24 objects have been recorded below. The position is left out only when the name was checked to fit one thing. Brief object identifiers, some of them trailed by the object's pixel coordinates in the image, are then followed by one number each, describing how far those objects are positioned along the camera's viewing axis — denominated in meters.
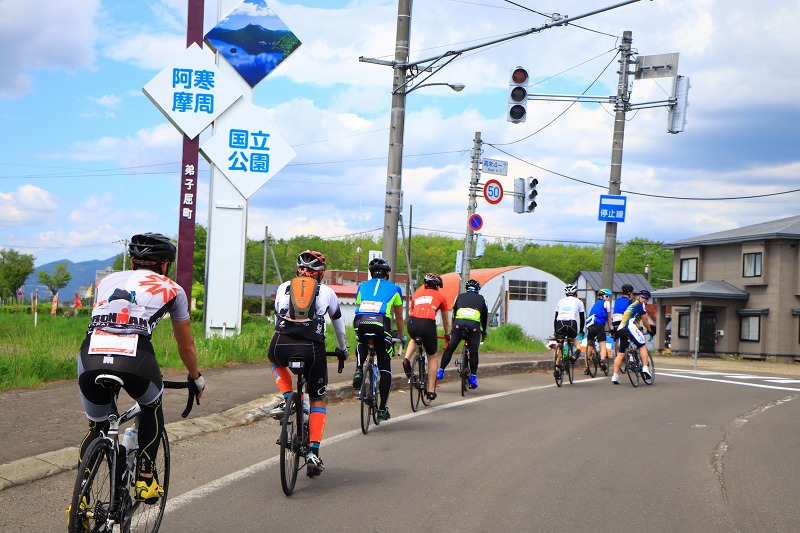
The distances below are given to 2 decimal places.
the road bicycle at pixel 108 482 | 4.11
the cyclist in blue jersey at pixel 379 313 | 9.25
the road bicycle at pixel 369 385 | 9.25
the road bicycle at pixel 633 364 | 16.55
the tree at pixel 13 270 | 97.38
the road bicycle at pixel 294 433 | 6.30
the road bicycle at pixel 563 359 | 15.65
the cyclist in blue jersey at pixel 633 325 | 16.14
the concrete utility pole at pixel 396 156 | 16.03
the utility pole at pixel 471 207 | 26.03
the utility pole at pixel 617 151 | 22.55
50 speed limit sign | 24.34
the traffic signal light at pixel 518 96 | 18.70
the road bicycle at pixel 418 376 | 11.47
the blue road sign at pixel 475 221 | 24.50
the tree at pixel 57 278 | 117.31
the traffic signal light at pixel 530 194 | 24.12
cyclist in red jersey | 11.74
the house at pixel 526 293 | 68.94
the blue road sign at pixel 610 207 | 22.72
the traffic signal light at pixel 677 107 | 20.31
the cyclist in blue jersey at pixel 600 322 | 18.06
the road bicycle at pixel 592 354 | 18.33
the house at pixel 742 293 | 42.72
